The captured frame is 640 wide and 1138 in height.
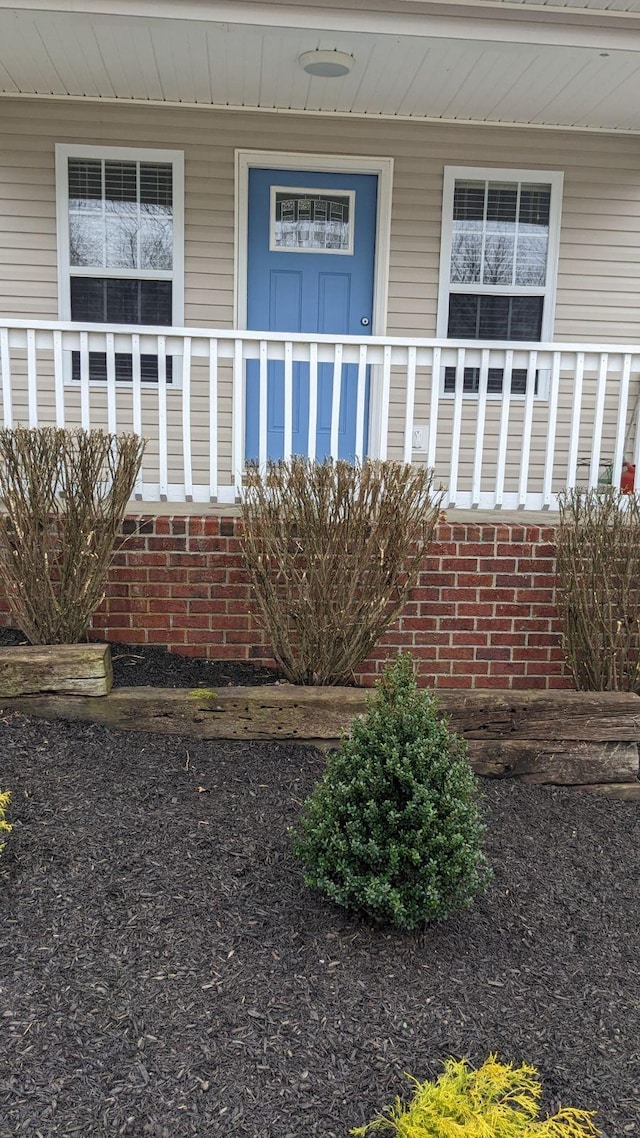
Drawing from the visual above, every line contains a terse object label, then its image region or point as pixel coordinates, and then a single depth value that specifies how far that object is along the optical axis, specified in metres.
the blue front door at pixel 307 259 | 6.14
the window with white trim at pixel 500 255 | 6.24
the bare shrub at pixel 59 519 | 3.50
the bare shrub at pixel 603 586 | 3.83
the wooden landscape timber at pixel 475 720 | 3.48
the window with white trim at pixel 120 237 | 6.00
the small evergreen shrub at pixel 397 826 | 2.36
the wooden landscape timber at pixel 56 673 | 3.43
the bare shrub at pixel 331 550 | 3.54
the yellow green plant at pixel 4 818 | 2.56
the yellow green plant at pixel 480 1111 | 1.71
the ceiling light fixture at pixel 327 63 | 4.95
